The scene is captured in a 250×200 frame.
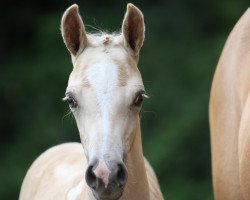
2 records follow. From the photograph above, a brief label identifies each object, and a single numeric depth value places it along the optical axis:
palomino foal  7.91
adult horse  10.09
